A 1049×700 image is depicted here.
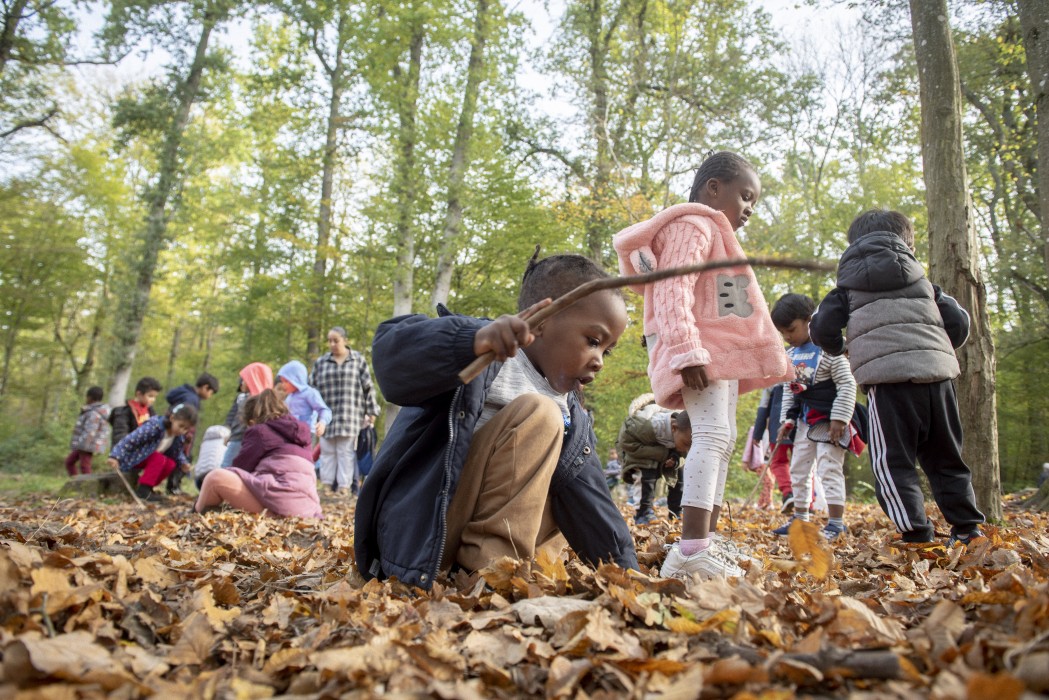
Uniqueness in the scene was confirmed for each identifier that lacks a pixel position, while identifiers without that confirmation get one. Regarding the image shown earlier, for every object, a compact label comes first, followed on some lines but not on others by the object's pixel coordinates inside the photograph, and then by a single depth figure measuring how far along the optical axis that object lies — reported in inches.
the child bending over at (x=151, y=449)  306.2
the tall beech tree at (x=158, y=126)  589.3
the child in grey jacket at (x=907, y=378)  141.2
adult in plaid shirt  378.0
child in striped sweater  200.8
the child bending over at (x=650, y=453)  241.9
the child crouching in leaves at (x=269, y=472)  213.8
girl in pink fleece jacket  113.2
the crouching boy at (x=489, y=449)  84.6
